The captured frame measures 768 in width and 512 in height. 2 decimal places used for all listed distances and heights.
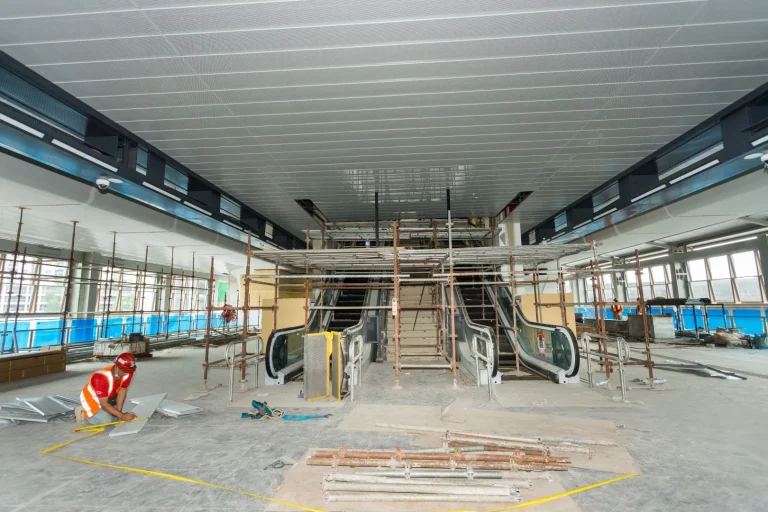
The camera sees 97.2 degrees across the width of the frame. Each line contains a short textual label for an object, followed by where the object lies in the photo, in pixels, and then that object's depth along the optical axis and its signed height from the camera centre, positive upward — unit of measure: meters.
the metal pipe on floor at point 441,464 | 3.10 -1.53
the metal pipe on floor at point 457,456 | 3.21 -1.50
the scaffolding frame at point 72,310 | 13.68 -0.24
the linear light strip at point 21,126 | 4.07 +2.25
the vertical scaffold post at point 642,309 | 6.84 -0.27
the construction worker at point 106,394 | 4.62 -1.23
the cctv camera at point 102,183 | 5.74 +2.06
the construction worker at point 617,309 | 9.30 -0.35
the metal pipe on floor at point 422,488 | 2.74 -1.55
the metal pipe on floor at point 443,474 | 2.97 -1.53
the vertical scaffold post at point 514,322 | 8.03 -0.68
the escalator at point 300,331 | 7.46 -0.78
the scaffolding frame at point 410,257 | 6.90 +0.99
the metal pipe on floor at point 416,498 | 2.72 -1.59
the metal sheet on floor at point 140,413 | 4.32 -1.55
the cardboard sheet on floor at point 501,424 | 3.49 -1.67
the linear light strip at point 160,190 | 6.24 +2.20
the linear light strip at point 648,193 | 6.87 +2.17
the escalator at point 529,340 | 7.20 -1.04
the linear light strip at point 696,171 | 5.43 +2.13
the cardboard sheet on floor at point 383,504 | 2.65 -1.62
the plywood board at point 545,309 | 10.49 -0.35
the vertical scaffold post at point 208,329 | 6.60 -0.52
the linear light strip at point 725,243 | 15.66 +2.56
